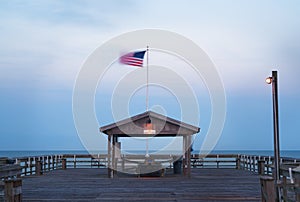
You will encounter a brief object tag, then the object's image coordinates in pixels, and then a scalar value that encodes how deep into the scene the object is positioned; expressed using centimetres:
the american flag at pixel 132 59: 2036
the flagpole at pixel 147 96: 2064
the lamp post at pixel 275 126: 1016
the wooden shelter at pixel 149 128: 1892
